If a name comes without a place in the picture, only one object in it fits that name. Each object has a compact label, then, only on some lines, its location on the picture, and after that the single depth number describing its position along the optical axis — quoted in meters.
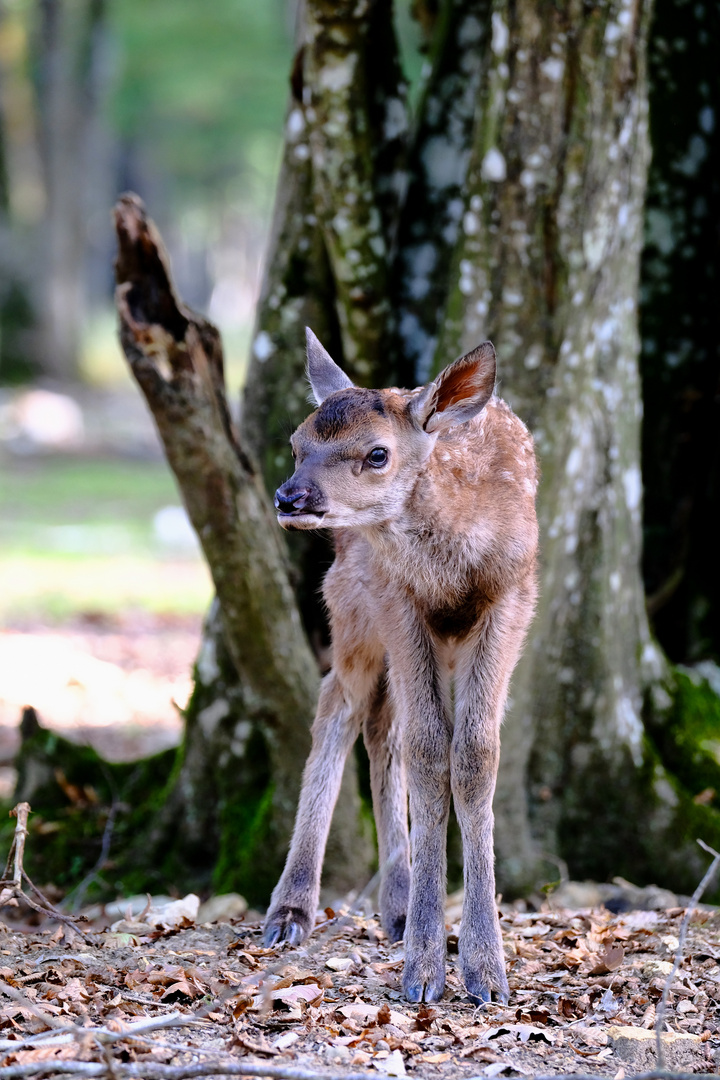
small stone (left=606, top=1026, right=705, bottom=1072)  8.08
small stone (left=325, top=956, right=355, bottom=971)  9.41
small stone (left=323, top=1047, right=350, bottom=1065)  7.72
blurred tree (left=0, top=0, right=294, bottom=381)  58.12
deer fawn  8.99
